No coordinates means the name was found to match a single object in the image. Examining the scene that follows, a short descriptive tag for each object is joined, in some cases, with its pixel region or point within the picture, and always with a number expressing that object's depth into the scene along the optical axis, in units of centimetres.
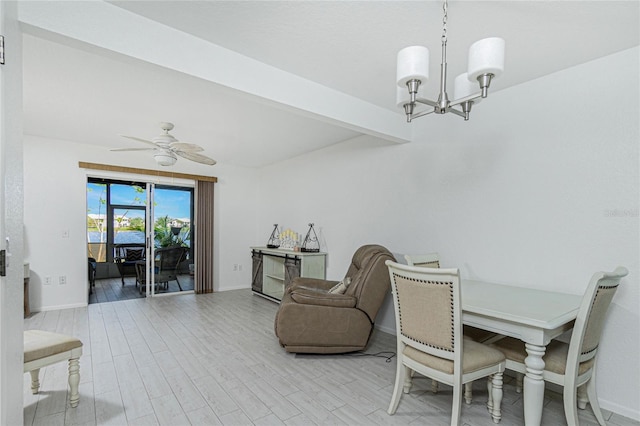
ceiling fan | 326
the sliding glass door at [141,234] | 552
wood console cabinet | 454
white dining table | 172
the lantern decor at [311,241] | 490
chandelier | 138
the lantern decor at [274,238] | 578
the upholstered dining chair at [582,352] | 172
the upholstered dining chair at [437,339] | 177
